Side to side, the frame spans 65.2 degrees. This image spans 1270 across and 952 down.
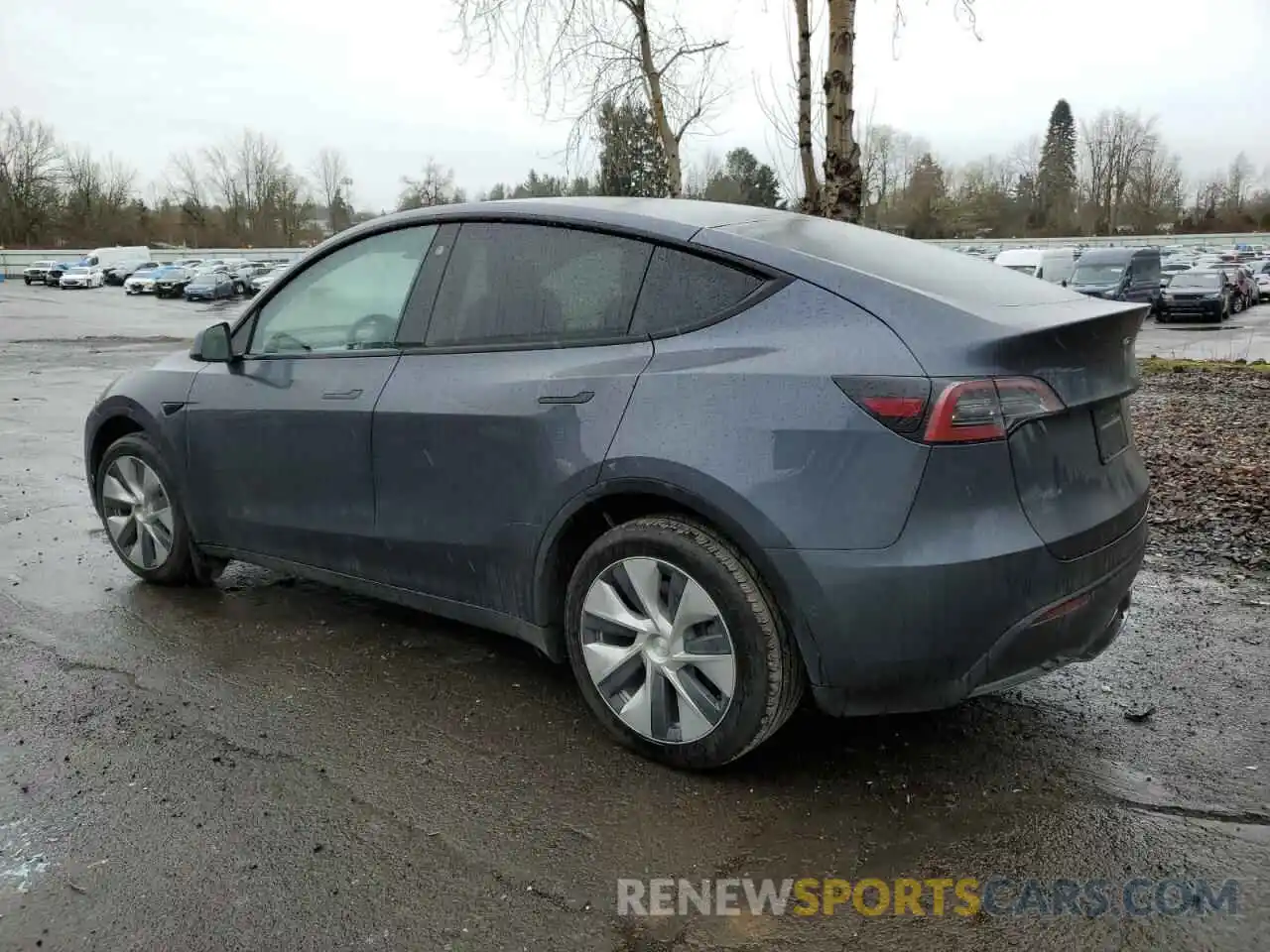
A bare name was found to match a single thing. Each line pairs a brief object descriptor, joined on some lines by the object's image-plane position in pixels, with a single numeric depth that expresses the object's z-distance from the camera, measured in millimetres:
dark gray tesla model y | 2527
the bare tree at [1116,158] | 89750
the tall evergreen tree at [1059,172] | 88062
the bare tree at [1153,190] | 87000
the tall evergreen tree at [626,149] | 17234
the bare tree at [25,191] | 76438
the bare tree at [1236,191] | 88188
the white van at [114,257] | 57891
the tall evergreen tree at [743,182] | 47250
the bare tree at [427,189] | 62331
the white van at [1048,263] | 31312
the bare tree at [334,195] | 97188
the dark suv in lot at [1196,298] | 27719
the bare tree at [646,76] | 15719
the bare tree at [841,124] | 8625
